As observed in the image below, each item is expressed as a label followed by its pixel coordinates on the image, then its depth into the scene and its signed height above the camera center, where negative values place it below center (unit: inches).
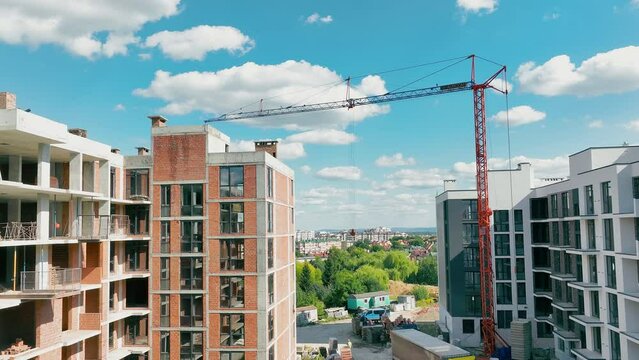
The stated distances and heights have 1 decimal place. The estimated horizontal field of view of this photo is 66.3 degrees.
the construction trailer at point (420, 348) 1275.8 -376.6
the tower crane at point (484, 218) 1926.7 -18.9
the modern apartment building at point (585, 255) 1210.0 -133.0
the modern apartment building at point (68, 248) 854.5 -56.2
